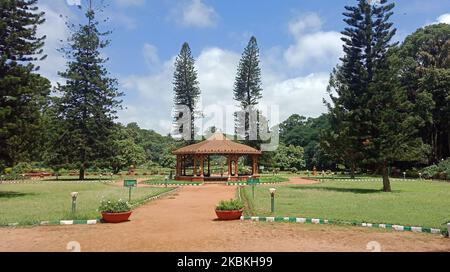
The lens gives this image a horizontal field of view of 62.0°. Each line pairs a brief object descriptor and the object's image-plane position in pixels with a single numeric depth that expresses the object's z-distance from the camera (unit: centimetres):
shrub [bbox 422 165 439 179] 3066
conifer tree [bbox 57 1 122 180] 3222
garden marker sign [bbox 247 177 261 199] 1520
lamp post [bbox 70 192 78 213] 1088
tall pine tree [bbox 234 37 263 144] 4297
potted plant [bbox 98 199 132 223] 1007
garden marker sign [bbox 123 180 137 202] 1440
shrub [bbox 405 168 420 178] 3347
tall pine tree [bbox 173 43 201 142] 4344
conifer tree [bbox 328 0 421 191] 1989
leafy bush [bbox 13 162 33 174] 3670
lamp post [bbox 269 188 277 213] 1124
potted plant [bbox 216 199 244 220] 1023
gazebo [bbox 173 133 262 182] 2820
